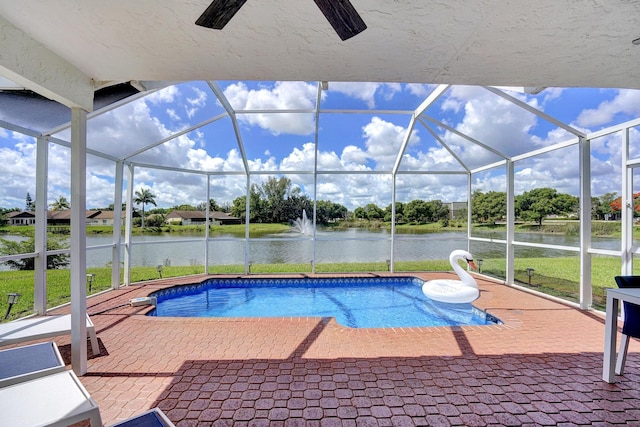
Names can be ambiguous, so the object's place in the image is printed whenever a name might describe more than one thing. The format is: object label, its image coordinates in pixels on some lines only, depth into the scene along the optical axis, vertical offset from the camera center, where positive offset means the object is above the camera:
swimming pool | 5.84 -1.98
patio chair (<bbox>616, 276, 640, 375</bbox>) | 2.83 -1.00
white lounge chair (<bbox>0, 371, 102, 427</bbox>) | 1.84 -1.28
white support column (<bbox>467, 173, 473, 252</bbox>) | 8.71 +0.22
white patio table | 2.91 -1.16
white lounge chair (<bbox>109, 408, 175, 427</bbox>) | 1.97 -1.41
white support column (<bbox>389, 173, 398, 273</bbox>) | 8.40 -0.15
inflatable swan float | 5.89 -1.48
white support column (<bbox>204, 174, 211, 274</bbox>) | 7.96 -0.42
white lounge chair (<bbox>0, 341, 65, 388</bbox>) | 2.35 -1.30
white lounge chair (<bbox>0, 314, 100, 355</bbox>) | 3.11 -1.29
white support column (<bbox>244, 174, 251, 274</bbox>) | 8.23 -0.49
